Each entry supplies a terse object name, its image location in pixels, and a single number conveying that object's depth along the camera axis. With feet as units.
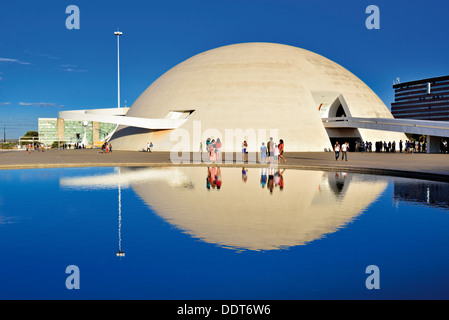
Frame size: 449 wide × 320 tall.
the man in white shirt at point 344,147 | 91.96
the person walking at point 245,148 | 91.71
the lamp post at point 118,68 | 183.62
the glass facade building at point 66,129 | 410.72
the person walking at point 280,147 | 84.30
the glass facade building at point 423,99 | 525.75
